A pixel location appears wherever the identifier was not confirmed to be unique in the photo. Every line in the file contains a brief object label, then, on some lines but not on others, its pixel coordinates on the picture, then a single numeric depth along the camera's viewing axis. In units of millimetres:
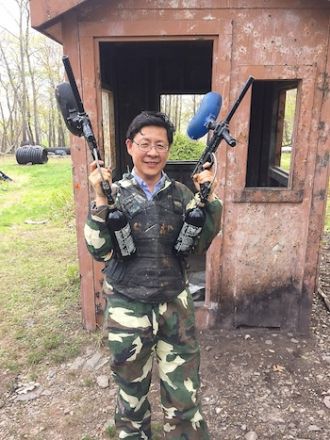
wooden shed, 3430
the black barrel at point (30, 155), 16516
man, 2209
